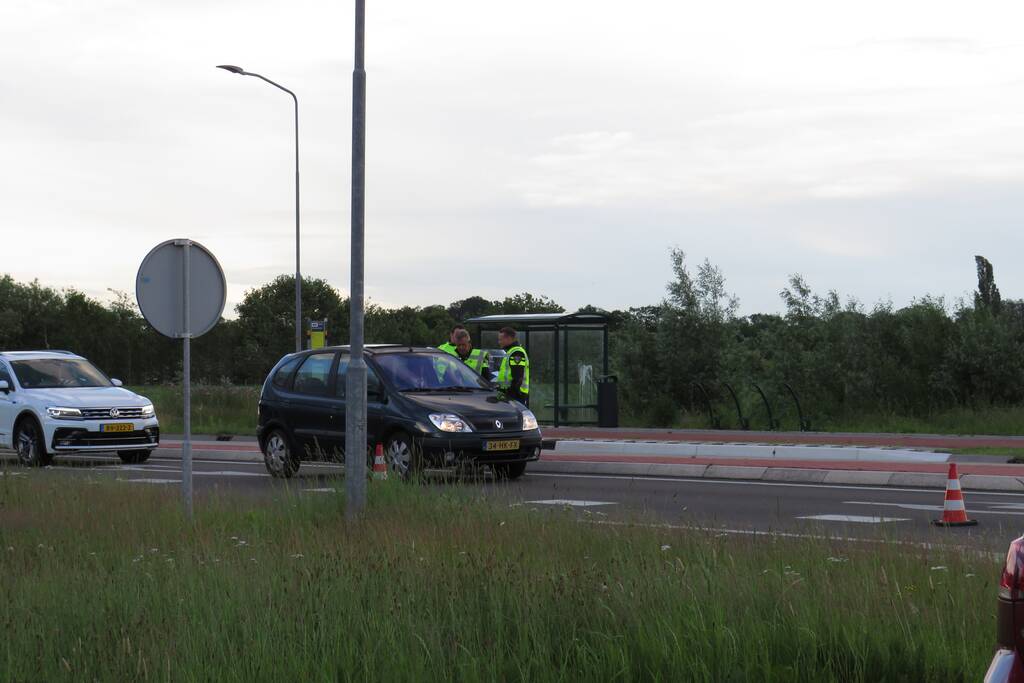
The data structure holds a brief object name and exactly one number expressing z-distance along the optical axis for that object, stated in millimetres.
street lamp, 35812
